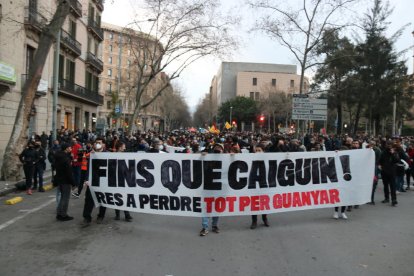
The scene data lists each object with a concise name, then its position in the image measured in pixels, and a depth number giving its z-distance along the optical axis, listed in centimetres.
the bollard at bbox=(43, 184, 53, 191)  1252
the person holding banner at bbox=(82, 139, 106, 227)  789
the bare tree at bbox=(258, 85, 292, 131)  6874
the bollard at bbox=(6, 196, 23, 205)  1006
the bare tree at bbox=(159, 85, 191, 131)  7631
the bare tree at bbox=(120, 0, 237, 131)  2803
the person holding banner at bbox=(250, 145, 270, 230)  770
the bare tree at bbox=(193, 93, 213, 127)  10970
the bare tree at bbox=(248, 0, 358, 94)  2138
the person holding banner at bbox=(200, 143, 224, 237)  716
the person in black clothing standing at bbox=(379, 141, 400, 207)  1068
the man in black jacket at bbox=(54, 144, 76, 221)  823
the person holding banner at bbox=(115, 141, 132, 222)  826
